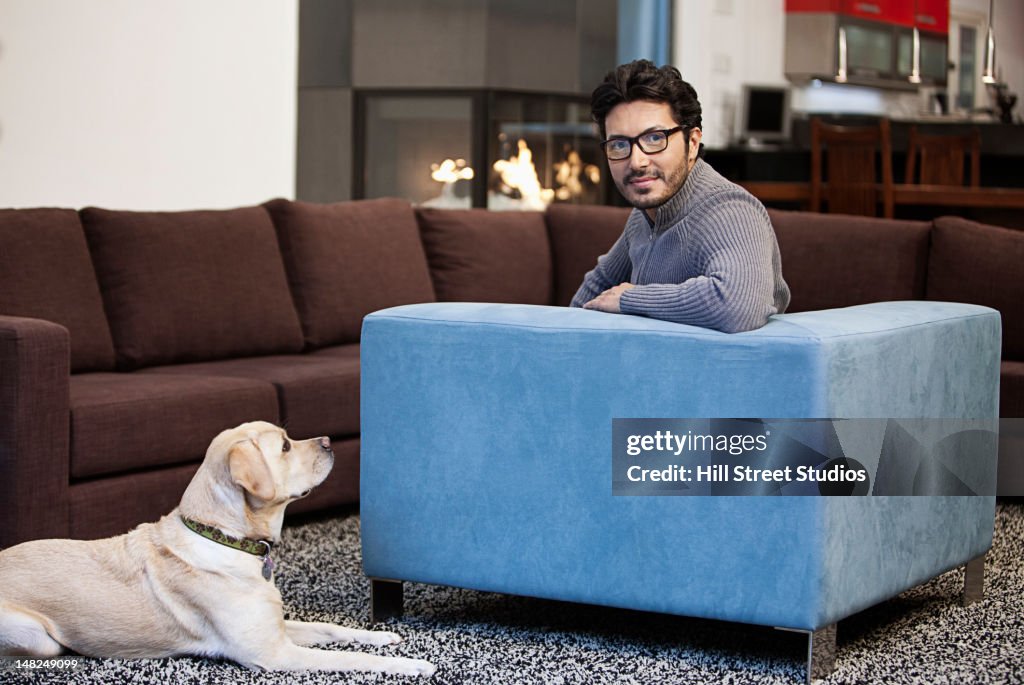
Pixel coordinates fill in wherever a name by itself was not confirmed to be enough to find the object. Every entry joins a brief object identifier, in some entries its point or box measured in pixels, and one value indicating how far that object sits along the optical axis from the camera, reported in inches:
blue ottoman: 89.2
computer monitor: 369.4
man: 96.2
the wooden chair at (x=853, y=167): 289.6
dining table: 261.6
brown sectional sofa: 119.3
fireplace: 281.4
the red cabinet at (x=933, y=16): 445.1
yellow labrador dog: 92.6
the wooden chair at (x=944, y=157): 339.3
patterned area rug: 93.1
